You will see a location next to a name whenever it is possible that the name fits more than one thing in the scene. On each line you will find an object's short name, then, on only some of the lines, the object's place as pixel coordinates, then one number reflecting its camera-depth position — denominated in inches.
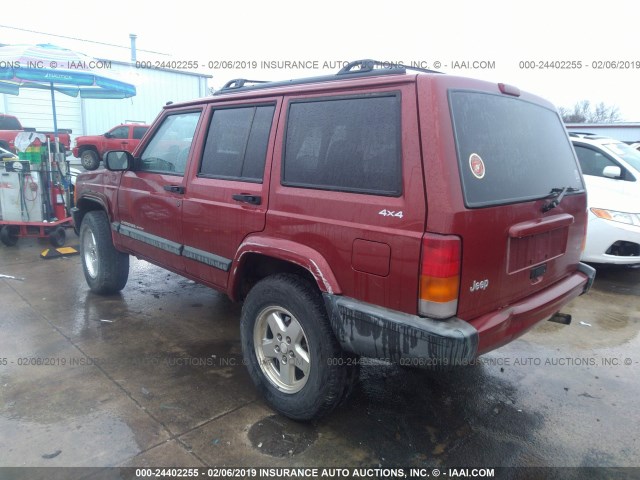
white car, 218.2
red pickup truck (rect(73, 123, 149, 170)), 638.5
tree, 2267.5
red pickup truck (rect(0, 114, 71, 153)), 552.7
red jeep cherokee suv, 86.7
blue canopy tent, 316.8
